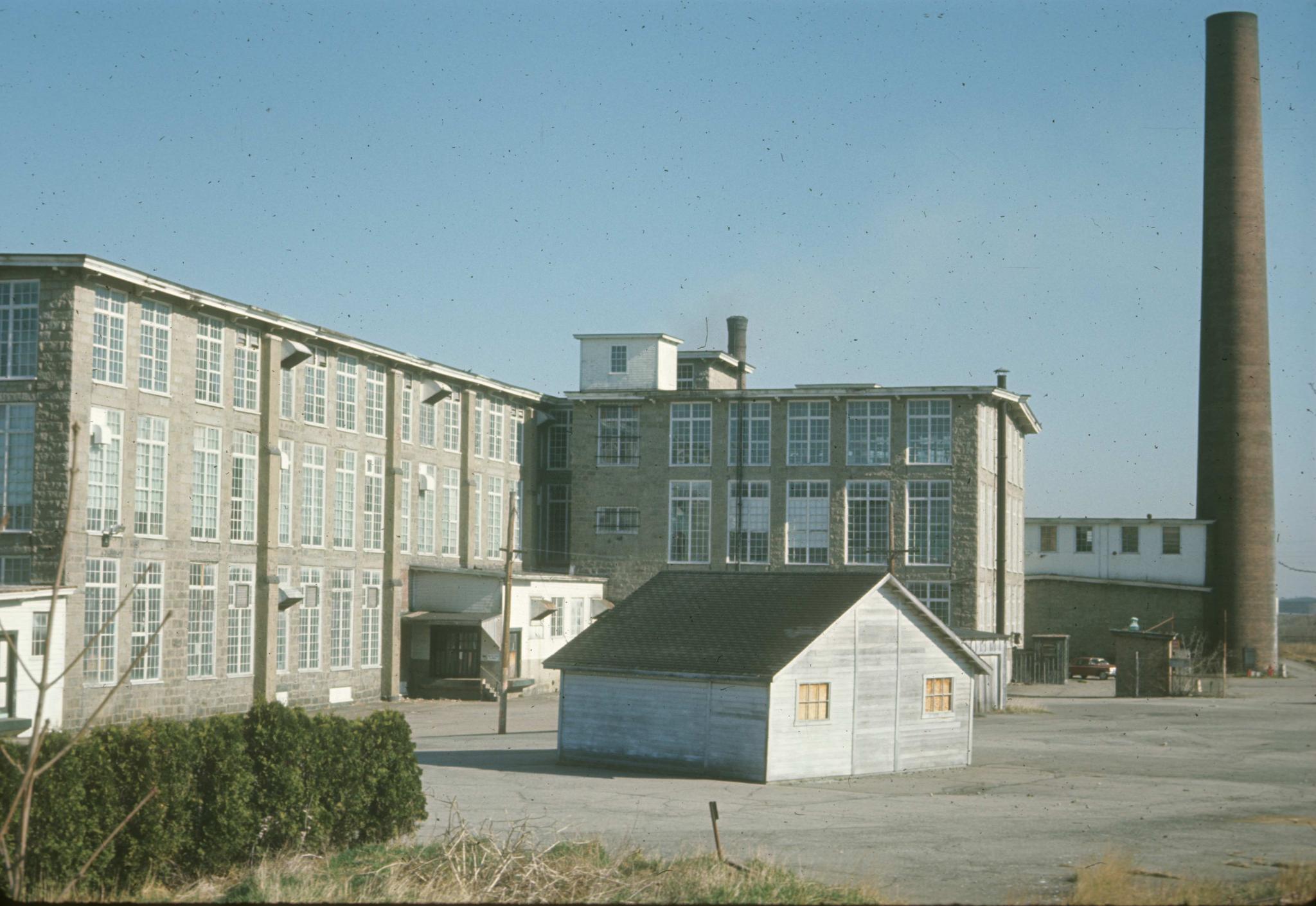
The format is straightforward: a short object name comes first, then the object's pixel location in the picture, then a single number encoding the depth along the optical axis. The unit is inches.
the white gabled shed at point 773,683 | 1192.2
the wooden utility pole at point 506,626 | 1569.9
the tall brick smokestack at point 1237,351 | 2662.4
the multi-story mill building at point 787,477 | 2359.7
